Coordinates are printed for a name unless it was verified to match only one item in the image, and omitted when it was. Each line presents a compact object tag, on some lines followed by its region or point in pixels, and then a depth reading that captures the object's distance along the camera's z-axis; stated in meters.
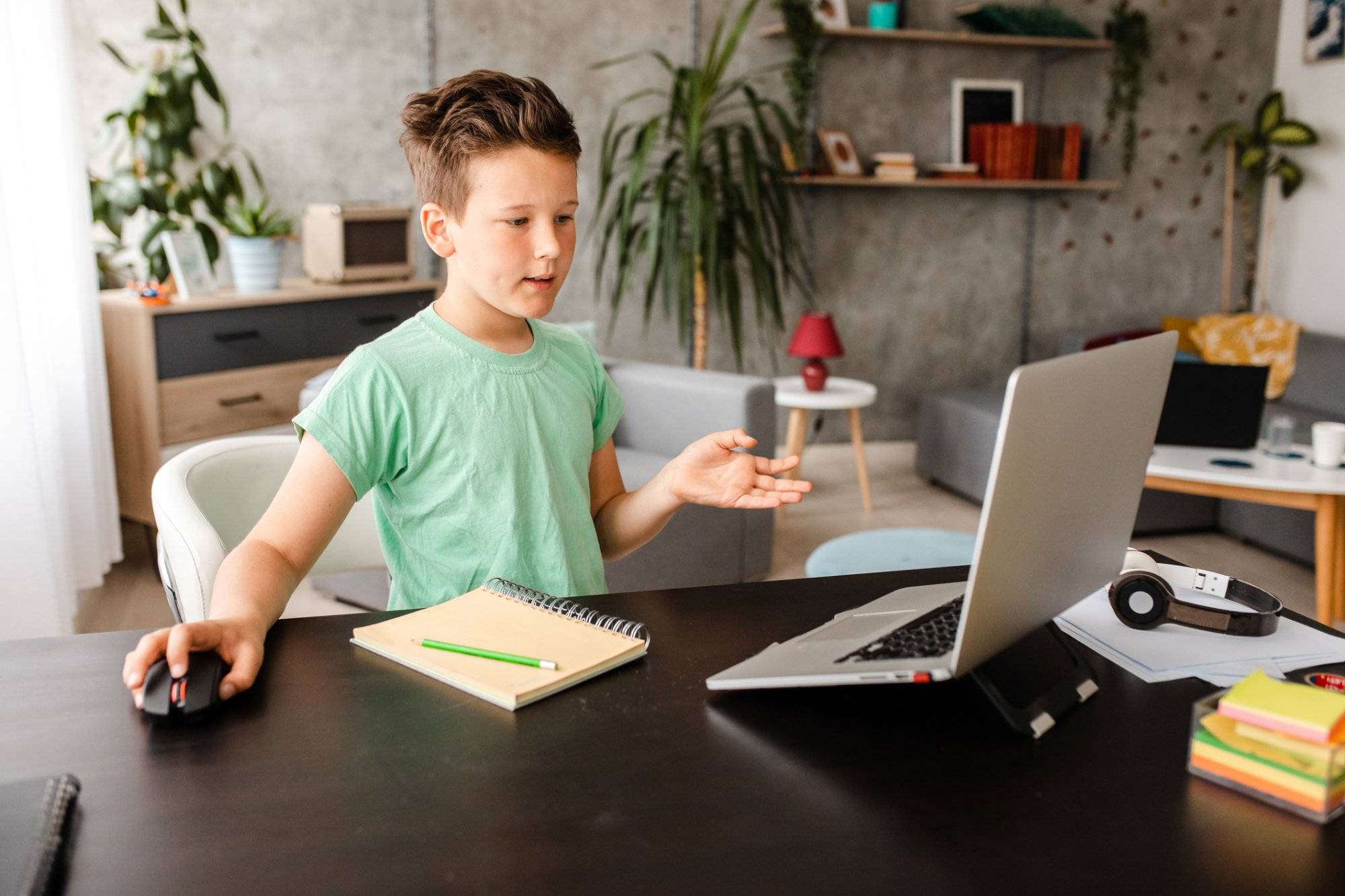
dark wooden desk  0.69
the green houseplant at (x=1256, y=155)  5.35
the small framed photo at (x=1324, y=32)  5.19
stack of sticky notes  0.76
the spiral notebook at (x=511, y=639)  0.93
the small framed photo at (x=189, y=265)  3.53
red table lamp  4.21
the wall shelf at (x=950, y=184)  4.85
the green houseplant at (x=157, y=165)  3.59
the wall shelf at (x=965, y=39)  4.80
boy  1.17
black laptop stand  0.89
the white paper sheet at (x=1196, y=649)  1.01
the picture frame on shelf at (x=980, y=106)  5.20
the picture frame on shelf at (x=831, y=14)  4.87
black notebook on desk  0.66
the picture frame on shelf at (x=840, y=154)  4.96
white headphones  1.09
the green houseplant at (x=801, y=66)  4.74
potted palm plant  4.24
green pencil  0.95
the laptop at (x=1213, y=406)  3.13
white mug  3.01
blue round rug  2.52
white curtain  2.55
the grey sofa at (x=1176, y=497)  3.76
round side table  4.12
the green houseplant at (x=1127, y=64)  5.25
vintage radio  3.92
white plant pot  3.71
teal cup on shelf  4.87
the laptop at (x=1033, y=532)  0.80
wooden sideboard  3.36
